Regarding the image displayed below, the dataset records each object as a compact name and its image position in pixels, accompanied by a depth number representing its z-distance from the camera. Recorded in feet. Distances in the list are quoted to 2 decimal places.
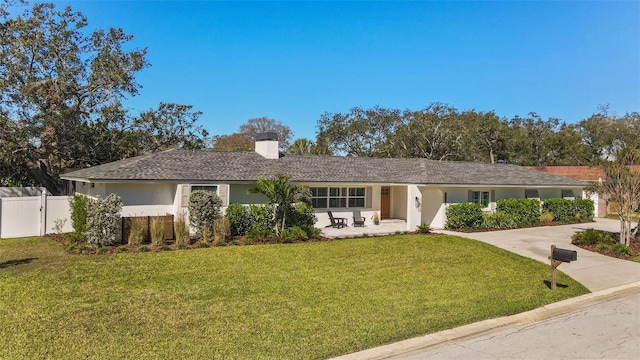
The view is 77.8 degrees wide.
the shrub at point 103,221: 44.91
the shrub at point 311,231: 54.87
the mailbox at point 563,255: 29.32
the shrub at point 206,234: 49.57
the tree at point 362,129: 162.20
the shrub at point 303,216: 58.08
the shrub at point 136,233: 45.55
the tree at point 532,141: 158.71
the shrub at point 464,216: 66.13
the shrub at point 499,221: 67.67
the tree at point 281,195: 52.85
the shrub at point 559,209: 78.84
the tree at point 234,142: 183.79
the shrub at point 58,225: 55.06
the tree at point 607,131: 155.22
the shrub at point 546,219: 75.23
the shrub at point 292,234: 51.75
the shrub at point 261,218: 55.67
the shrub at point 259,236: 51.11
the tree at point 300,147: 92.86
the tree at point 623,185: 48.91
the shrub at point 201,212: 51.62
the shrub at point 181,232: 47.85
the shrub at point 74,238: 45.73
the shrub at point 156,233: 45.93
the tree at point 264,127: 198.18
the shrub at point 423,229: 61.21
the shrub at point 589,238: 51.16
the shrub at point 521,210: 71.15
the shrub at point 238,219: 54.65
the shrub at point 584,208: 82.53
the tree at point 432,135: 143.43
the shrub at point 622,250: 45.50
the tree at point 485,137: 150.51
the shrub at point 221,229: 49.88
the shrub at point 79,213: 47.39
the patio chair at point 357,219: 66.49
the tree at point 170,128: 92.73
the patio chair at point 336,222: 65.24
